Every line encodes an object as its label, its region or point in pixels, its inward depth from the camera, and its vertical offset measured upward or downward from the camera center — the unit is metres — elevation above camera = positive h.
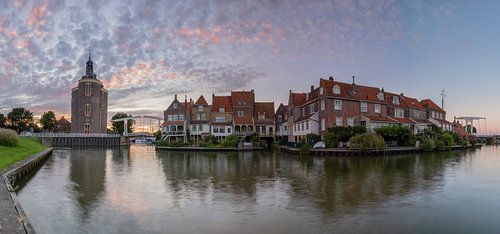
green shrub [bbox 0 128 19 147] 37.59 +0.35
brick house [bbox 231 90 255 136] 69.81 +5.70
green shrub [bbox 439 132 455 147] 55.29 -0.37
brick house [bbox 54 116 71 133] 141.57 +5.66
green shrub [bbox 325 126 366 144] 46.66 +0.85
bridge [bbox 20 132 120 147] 87.28 +0.17
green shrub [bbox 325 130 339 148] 46.72 -0.32
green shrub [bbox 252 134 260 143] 62.22 +0.04
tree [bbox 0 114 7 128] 103.41 +5.66
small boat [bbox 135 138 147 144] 130.15 -0.69
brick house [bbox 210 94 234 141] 70.04 +4.13
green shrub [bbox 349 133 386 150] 42.81 -0.56
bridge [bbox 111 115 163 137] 88.35 +3.88
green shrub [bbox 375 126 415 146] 48.78 +0.43
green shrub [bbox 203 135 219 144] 63.85 -0.26
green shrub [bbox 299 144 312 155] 46.58 -1.48
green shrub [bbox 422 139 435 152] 49.12 -1.15
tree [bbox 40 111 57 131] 119.06 +6.69
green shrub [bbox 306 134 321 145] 49.81 -0.04
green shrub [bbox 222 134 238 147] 59.24 -0.44
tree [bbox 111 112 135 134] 126.88 +5.29
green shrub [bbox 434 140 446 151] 52.08 -1.15
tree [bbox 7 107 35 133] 106.67 +6.53
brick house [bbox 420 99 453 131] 67.61 +4.47
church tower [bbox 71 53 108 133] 96.75 +9.74
